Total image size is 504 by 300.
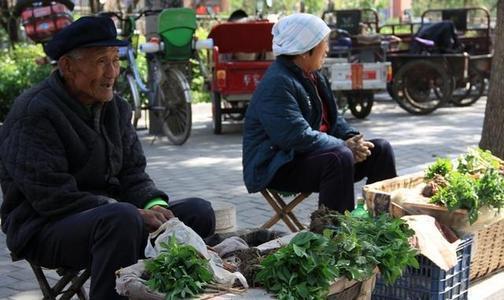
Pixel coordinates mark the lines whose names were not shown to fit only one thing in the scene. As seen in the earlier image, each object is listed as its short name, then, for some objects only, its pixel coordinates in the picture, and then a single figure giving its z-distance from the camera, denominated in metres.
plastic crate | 6.08
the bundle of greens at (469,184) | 6.63
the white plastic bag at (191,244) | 4.76
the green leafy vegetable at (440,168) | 7.55
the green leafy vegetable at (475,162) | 7.60
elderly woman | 7.64
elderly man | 5.14
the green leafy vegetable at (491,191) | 6.80
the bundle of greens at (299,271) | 4.54
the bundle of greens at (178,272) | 4.48
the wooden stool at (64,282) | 5.64
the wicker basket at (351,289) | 4.77
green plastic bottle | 5.96
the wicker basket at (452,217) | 6.65
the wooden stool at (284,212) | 8.13
